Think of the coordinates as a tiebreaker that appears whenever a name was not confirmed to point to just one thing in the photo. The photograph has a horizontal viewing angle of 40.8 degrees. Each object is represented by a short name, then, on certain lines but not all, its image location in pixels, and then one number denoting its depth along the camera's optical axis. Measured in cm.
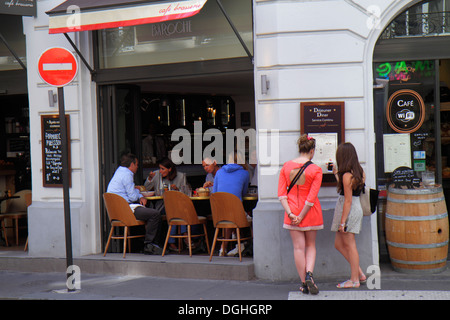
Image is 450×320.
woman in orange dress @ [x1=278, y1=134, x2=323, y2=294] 655
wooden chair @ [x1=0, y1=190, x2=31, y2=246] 1074
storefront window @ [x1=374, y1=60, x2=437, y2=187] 804
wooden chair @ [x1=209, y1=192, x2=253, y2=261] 809
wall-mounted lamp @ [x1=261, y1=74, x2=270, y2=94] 765
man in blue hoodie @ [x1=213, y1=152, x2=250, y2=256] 855
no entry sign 713
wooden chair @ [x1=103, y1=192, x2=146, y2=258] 856
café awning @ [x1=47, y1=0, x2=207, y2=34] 750
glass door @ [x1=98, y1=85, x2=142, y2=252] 909
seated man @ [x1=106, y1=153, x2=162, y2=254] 870
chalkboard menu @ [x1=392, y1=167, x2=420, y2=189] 798
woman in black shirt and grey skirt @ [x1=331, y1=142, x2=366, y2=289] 670
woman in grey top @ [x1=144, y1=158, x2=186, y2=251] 934
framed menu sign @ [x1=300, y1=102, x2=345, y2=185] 757
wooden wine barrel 729
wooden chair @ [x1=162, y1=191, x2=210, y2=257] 849
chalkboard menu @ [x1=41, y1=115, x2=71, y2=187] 902
